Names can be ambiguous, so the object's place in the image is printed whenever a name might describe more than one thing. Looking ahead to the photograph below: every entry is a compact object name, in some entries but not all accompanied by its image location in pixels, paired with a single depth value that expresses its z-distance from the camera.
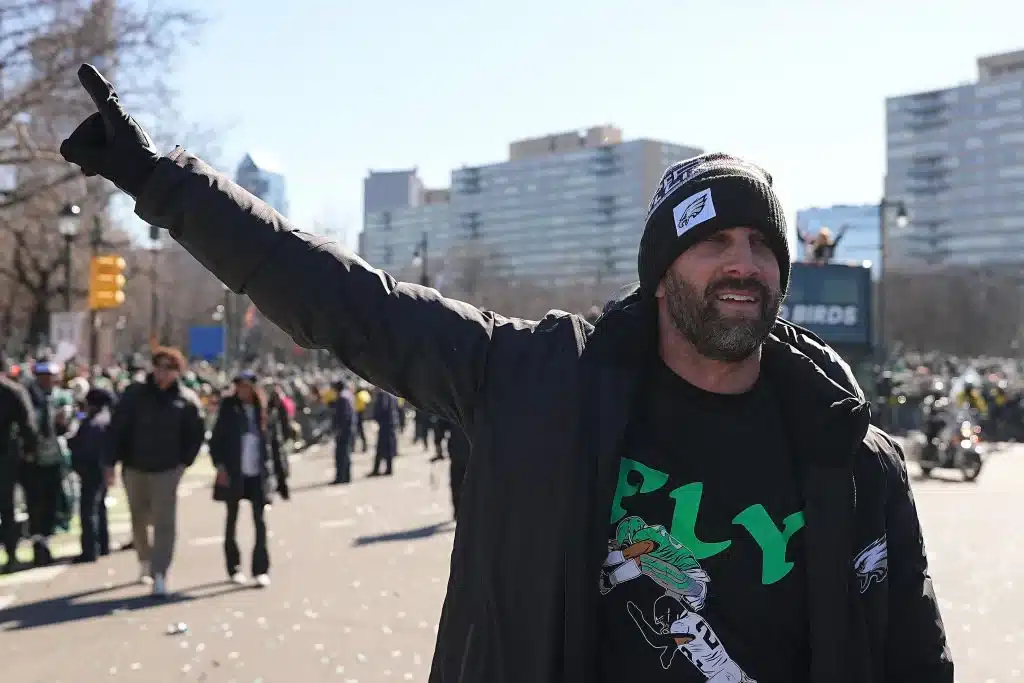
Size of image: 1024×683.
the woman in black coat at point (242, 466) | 9.38
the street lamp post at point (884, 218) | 32.59
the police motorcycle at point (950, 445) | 19.45
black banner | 21.22
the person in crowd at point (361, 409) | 26.15
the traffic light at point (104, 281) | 21.19
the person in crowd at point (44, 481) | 10.42
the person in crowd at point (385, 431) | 19.67
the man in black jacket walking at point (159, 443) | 8.94
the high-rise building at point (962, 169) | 138.00
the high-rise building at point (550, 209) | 153.75
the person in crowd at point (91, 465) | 10.33
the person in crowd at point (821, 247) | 22.41
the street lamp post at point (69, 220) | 21.41
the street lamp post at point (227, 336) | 37.32
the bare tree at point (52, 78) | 20.70
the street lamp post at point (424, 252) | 35.23
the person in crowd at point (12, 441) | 9.64
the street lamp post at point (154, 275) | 38.99
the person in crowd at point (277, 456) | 9.94
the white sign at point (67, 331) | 23.02
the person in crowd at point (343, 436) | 18.41
